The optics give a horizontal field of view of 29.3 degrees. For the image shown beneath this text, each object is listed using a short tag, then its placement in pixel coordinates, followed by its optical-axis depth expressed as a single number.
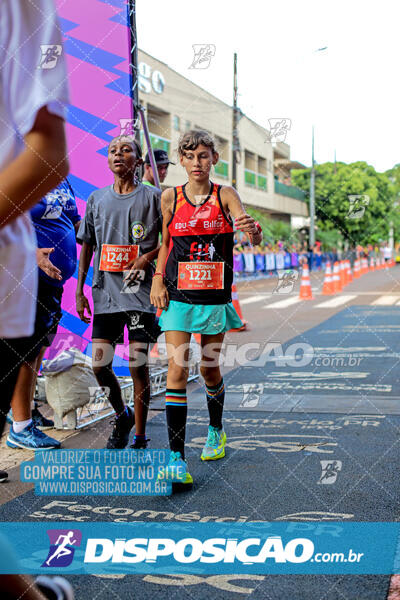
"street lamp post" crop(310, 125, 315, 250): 27.64
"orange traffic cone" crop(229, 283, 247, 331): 11.90
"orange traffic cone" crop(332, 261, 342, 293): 21.81
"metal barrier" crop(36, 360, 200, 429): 5.16
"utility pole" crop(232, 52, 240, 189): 15.85
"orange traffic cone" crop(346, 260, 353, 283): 26.31
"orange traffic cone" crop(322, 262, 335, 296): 21.44
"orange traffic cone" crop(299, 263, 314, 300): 19.21
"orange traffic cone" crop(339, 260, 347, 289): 22.94
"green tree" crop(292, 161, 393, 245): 23.81
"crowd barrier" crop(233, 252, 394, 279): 29.33
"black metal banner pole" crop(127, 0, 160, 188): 5.97
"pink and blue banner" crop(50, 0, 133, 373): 5.96
